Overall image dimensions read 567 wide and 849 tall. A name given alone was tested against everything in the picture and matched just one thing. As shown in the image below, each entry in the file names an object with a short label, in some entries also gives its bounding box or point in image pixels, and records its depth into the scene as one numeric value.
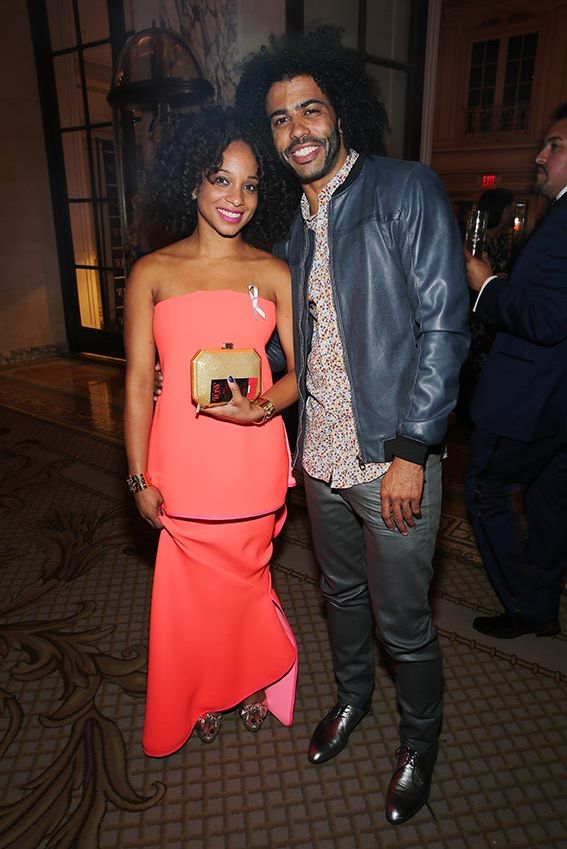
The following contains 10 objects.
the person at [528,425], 1.94
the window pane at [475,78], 13.61
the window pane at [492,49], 13.01
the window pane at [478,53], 13.27
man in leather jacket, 1.34
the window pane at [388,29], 4.28
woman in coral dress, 1.56
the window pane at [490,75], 13.36
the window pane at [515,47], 12.62
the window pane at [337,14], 3.95
